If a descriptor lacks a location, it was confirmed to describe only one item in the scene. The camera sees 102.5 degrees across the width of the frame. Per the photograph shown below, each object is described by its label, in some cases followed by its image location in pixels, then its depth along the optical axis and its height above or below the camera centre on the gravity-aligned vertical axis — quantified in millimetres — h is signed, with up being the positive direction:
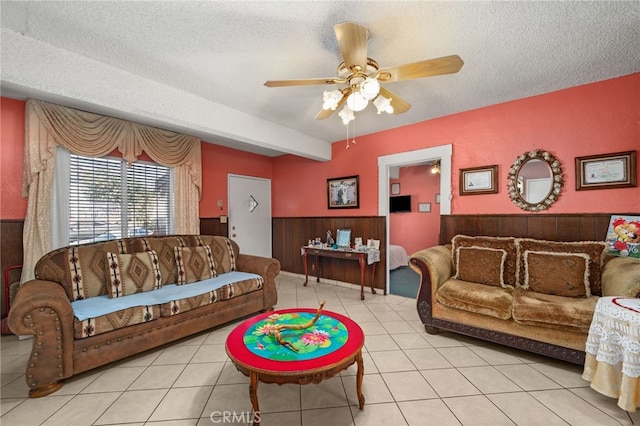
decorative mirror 2730 +366
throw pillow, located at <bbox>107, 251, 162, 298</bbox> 2428 -566
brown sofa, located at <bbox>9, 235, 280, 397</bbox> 1788 -741
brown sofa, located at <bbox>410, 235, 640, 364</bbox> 1986 -702
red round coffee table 1367 -802
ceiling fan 1436 +940
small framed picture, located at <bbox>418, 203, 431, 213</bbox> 6145 +170
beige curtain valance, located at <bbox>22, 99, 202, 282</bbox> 2576 +837
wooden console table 3752 -622
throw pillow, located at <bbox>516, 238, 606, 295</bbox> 2252 -342
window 2982 +227
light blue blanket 2053 -746
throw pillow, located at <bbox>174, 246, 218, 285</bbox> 2914 -564
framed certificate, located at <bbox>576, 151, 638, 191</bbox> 2379 +409
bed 5379 -915
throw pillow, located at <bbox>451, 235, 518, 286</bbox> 2643 -346
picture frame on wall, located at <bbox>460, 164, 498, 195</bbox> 3064 +420
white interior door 4766 +34
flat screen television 6469 +281
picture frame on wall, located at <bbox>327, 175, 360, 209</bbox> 4305 +388
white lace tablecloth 1484 -853
